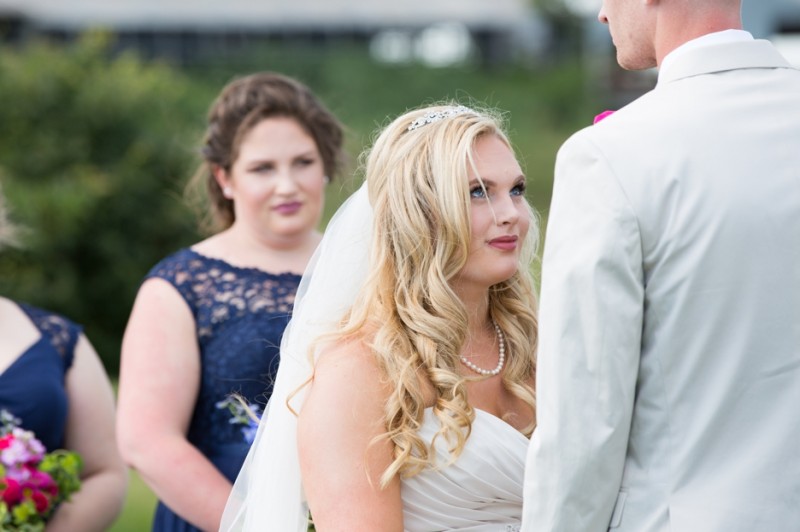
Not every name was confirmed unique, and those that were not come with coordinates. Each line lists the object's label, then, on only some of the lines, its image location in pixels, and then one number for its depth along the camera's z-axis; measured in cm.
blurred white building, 5903
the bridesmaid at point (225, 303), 741
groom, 448
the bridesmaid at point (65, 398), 781
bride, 532
